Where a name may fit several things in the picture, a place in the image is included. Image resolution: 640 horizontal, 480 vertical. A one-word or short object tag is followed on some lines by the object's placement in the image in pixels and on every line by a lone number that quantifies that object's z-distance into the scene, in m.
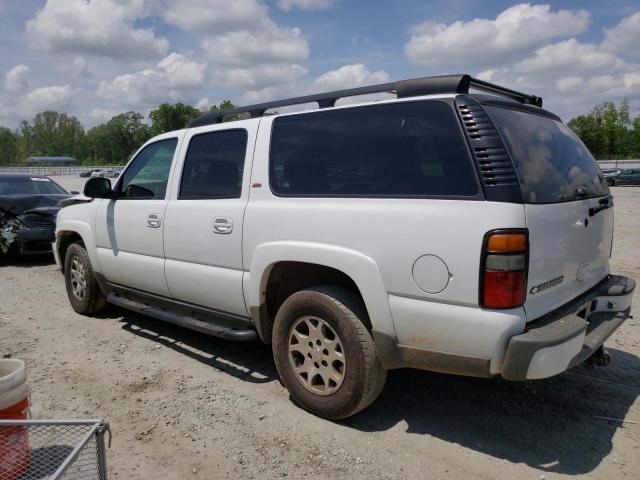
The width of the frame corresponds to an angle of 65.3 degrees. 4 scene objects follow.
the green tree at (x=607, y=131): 60.03
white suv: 2.56
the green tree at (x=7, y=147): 119.69
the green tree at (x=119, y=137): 117.38
